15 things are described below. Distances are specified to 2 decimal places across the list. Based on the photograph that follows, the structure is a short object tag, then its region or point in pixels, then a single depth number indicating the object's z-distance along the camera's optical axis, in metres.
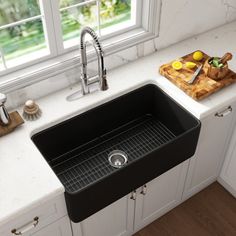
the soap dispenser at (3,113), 1.47
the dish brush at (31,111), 1.62
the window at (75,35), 1.62
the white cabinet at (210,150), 1.88
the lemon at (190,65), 1.87
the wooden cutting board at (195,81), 1.74
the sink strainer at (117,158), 1.79
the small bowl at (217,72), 1.78
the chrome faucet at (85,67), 1.50
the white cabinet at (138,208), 1.75
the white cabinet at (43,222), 1.37
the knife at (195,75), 1.80
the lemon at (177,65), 1.87
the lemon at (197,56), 1.94
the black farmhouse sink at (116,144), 1.50
